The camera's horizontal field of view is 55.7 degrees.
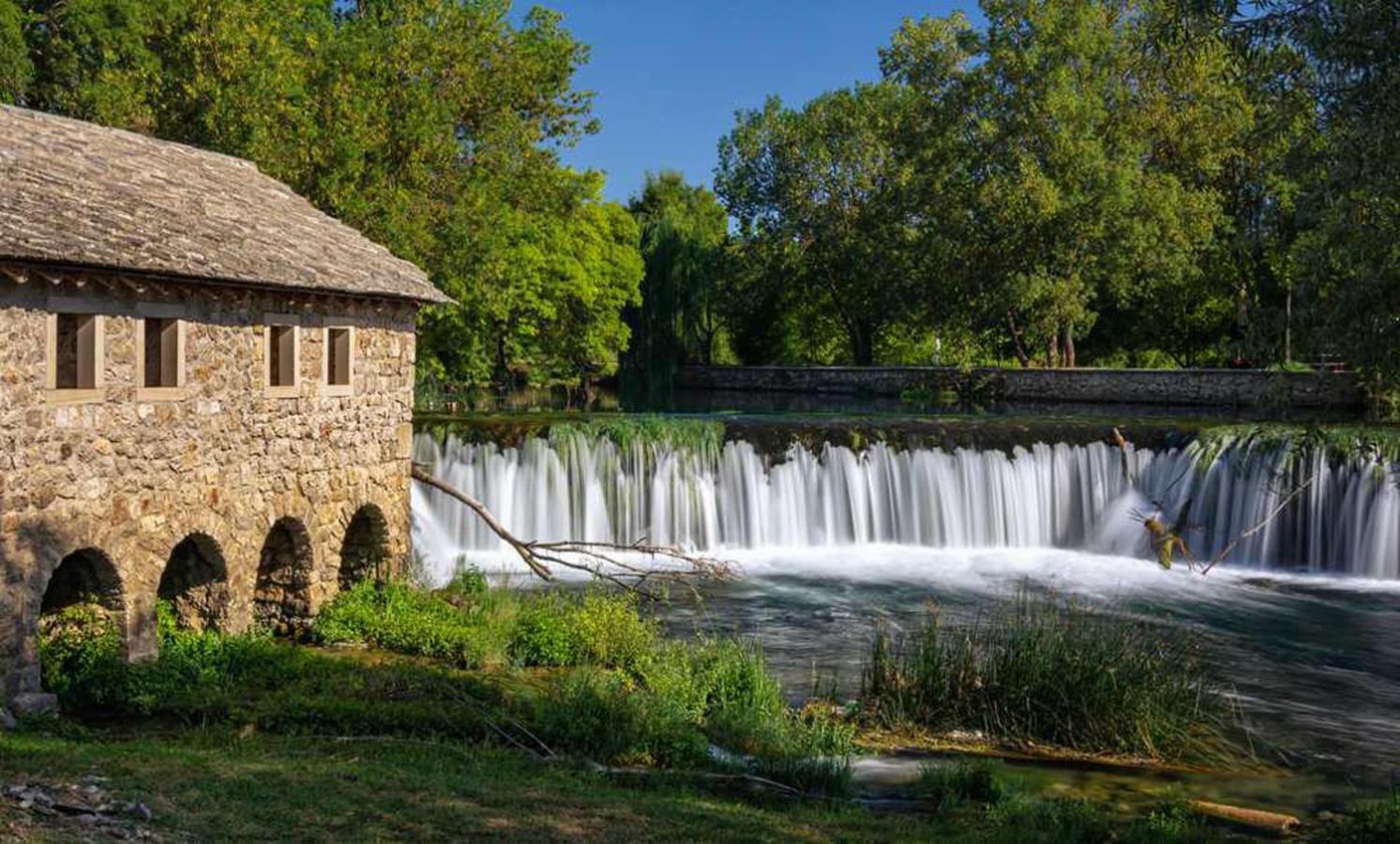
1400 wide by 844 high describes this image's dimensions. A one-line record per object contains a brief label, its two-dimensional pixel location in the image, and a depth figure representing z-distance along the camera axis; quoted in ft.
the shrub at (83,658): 43.65
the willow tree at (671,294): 200.44
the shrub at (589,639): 52.16
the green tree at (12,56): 108.99
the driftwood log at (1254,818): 36.58
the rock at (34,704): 40.70
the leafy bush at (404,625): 52.90
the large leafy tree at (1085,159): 143.95
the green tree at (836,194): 175.22
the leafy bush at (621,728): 39.17
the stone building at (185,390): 41.39
